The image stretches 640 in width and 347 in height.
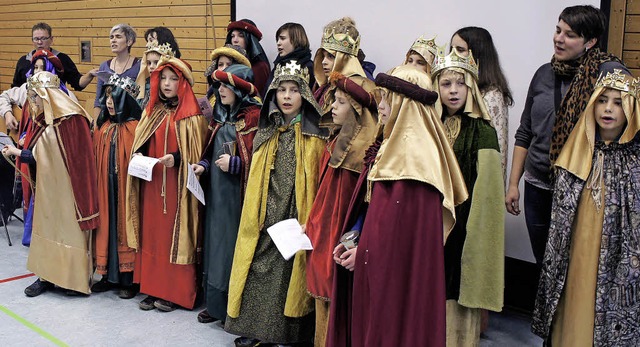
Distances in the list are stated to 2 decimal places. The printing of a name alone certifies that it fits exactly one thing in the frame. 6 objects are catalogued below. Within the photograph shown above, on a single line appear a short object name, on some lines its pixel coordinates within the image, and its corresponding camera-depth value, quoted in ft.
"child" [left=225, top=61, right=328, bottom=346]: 10.97
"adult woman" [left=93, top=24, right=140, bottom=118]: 17.98
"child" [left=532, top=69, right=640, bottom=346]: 9.29
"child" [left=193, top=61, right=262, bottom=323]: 12.16
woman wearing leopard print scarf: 10.03
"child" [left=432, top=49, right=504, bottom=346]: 9.68
